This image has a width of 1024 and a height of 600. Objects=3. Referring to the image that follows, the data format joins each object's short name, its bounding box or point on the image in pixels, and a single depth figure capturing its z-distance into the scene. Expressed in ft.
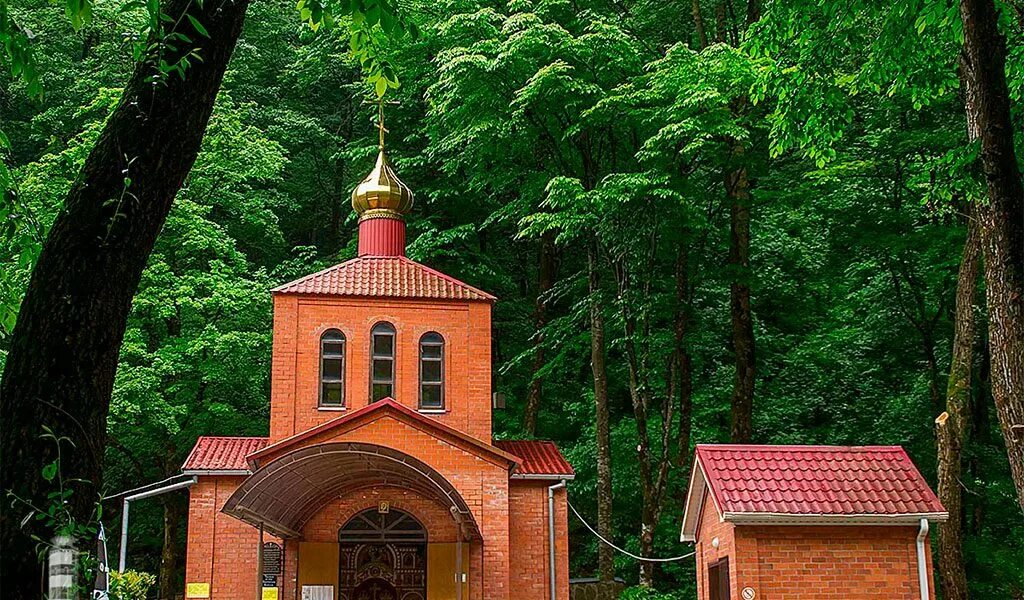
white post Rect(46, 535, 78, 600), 13.79
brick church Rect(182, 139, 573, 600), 61.98
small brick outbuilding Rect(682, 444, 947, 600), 41.45
